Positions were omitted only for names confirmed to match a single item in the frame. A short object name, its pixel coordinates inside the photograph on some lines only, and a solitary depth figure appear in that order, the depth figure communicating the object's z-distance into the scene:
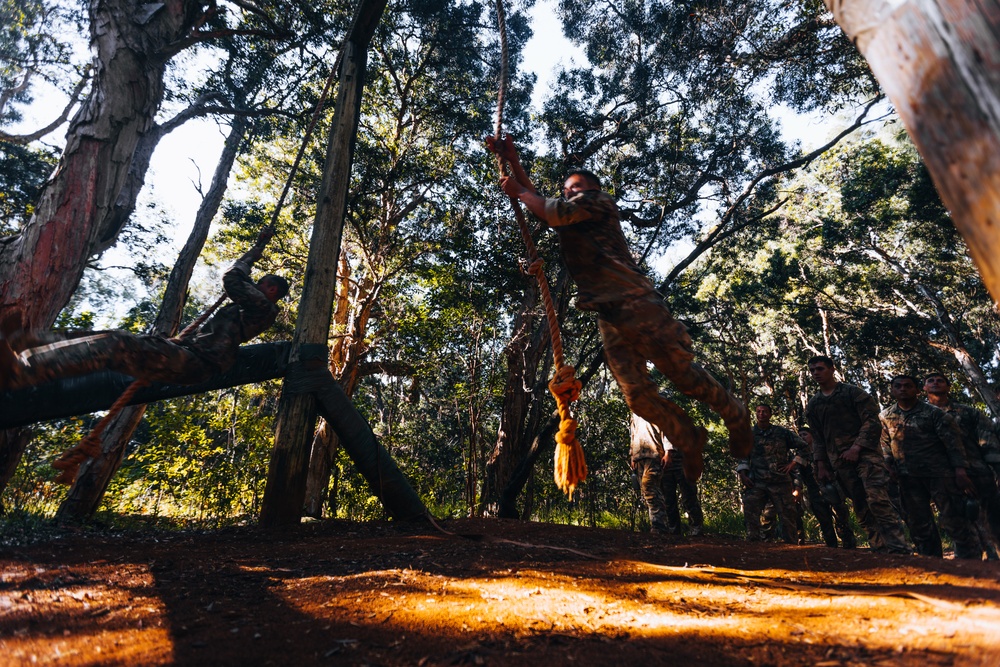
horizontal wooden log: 4.10
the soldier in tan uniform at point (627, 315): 3.31
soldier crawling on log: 3.20
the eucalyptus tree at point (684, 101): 8.47
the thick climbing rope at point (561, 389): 2.95
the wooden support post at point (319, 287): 4.40
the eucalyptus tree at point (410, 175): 9.48
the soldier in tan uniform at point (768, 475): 6.38
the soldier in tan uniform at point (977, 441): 5.30
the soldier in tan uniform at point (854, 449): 4.58
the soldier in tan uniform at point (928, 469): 5.04
